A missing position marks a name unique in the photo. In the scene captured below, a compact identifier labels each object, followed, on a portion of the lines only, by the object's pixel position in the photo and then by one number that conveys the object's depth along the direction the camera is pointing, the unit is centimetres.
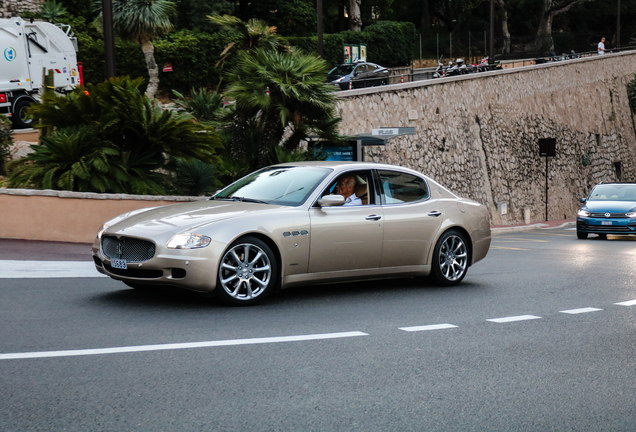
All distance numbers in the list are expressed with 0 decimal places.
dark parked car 3822
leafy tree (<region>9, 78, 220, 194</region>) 1405
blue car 2241
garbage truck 2570
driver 915
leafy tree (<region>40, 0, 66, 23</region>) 3769
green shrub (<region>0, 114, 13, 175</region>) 1792
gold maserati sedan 771
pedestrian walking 5443
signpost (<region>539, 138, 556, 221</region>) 3553
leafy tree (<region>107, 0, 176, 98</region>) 3766
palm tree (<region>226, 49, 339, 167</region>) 1642
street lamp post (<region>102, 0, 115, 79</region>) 1661
